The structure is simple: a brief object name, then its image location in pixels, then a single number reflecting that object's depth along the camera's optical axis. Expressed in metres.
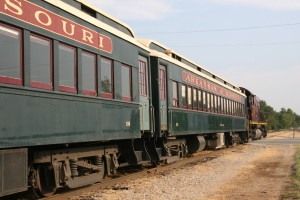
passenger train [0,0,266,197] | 5.78
